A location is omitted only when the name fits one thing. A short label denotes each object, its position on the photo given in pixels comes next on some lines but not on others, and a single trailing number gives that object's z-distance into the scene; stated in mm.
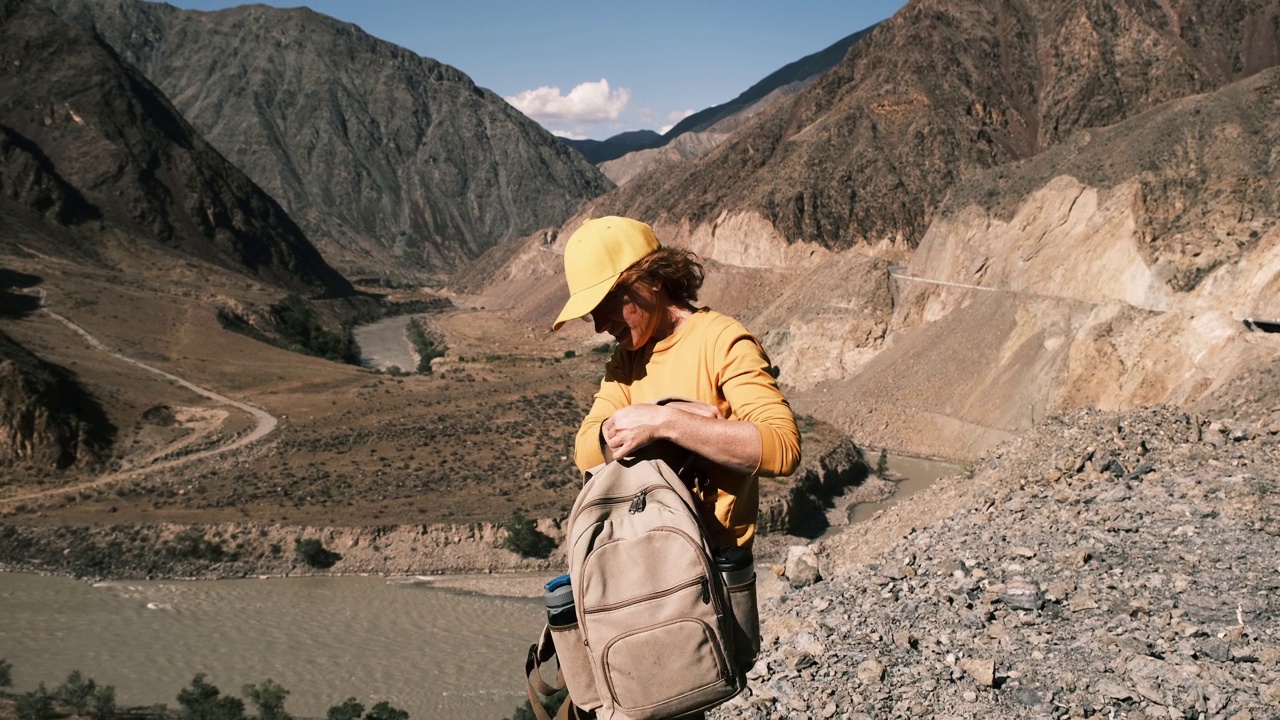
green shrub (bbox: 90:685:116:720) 12954
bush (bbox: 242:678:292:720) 13922
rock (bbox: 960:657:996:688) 6047
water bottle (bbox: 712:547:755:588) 2689
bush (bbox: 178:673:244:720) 13815
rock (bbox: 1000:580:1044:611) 7207
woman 2586
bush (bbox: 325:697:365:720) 13477
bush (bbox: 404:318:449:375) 54719
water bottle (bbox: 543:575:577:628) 2621
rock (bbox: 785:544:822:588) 9594
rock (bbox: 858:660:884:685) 6275
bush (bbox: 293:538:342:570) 23188
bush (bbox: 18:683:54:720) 11664
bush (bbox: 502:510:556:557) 23281
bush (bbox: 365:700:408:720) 13844
